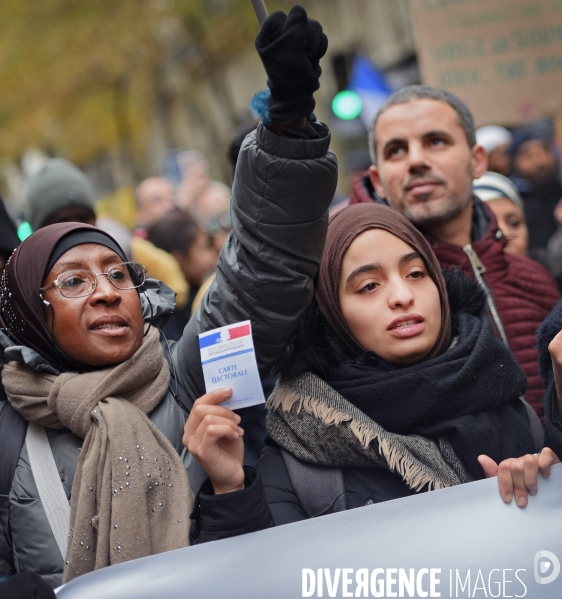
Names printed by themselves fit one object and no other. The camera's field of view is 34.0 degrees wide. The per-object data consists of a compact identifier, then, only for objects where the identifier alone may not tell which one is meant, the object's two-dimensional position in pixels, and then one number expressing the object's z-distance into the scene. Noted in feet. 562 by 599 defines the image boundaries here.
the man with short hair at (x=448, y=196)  10.96
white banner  7.02
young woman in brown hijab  8.23
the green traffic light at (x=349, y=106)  23.90
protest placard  16.90
